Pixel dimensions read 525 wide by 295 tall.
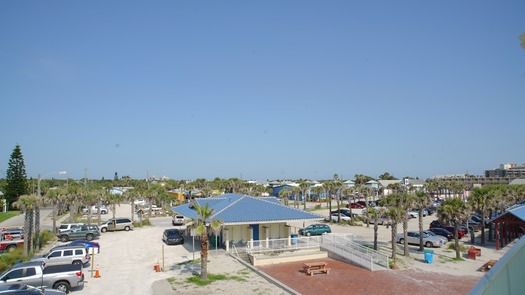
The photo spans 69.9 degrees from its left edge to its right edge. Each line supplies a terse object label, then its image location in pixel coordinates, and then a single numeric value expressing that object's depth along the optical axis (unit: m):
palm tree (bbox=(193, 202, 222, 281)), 21.10
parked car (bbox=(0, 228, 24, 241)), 35.47
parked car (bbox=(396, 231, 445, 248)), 33.47
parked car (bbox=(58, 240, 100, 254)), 29.02
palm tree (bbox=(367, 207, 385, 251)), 28.43
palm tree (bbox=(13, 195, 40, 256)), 27.67
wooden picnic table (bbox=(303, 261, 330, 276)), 23.00
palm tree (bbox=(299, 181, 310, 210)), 72.12
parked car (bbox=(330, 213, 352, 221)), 52.91
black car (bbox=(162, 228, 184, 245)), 33.62
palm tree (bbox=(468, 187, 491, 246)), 33.21
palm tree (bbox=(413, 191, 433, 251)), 30.29
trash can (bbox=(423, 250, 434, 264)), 26.60
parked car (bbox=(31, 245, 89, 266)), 23.69
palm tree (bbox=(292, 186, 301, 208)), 76.84
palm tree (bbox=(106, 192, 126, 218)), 50.81
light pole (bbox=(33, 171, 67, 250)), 30.82
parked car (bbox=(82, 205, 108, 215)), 67.54
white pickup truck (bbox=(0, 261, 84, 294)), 18.39
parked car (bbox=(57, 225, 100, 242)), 36.59
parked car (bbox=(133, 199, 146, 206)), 79.66
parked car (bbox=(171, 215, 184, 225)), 48.38
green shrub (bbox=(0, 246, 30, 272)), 22.95
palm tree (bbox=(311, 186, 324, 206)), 73.83
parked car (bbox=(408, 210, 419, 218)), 57.88
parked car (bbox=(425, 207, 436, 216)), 63.46
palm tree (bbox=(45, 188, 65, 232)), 42.47
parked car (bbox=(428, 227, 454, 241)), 37.25
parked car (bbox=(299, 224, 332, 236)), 40.88
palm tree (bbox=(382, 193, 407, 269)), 26.19
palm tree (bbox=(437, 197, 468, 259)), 28.47
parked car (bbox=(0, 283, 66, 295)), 15.46
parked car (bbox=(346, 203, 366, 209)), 74.38
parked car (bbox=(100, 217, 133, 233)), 43.88
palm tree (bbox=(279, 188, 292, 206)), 76.18
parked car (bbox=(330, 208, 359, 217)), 56.76
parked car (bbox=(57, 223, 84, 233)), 37.53
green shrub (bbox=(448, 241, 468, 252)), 31.45
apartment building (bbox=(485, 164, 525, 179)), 147.62
